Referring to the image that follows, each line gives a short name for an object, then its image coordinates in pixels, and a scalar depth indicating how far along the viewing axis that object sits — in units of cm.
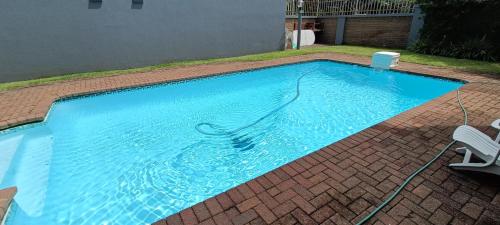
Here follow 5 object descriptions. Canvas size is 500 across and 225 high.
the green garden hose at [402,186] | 247
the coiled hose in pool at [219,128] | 552
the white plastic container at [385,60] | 924
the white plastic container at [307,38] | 1625
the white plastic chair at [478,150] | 285
